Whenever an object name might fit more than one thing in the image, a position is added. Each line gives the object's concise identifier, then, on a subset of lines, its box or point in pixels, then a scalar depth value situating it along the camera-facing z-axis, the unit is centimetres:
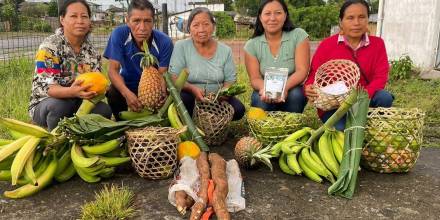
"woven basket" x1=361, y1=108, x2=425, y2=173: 313
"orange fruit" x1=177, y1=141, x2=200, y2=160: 335
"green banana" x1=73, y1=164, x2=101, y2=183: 311
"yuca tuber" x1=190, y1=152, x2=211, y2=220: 253
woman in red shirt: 383
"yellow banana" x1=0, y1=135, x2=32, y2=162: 294
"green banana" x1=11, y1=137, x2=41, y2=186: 279
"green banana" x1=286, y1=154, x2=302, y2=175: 311
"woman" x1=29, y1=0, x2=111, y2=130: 357
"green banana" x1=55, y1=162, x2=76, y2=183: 318
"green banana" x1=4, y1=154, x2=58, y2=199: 289
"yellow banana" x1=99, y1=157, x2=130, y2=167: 315
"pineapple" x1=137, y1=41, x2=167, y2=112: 365
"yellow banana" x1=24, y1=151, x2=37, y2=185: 286
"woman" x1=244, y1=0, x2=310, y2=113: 411
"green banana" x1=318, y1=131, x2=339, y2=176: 308
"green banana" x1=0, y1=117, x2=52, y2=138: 299
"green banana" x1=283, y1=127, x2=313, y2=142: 333
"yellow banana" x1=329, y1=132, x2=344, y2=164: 315
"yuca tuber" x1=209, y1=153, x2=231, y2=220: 255
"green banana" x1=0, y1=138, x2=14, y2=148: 323
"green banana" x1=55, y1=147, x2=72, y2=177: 314
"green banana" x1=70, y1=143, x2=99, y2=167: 293
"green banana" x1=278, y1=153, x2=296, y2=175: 327
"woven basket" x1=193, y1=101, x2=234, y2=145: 391
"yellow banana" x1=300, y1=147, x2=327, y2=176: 307
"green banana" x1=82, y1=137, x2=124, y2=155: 312
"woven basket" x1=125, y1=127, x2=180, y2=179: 308
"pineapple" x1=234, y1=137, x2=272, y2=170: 325
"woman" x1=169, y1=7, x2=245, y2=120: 415
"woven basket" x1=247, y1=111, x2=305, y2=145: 346
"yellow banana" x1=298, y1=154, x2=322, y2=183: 311
